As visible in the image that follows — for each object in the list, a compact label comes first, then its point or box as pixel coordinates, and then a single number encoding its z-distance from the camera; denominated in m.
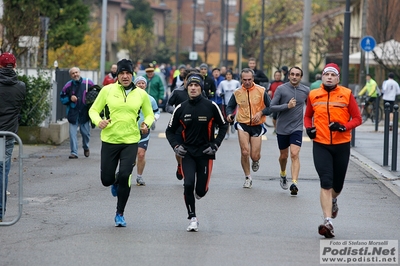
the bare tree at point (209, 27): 104.22
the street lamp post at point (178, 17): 86.49
